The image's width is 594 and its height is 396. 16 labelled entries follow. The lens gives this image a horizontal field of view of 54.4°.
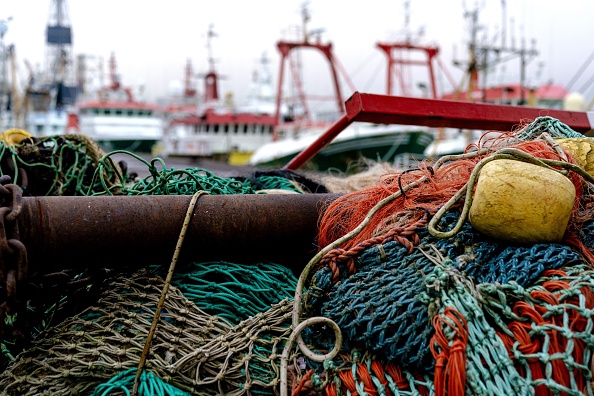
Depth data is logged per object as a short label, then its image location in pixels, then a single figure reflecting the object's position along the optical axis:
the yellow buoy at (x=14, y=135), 3.20
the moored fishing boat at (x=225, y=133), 30.66
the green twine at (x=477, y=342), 1.31
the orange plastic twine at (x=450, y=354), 1.33
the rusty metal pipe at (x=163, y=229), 1.90
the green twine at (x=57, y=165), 3.01
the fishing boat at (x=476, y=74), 20.14
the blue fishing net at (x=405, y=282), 1.48
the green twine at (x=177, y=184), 2.37
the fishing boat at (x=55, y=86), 39.44
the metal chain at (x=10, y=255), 1.72
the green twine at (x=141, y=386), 1.74
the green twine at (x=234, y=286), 1.99
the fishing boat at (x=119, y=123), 33.12
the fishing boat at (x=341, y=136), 19.33
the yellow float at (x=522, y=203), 1.56
